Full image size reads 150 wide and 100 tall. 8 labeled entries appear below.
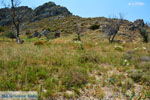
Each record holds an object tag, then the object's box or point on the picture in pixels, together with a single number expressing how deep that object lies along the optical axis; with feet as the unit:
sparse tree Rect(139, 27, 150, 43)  110.73
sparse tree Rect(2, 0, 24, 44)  86.22
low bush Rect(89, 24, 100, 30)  164.49
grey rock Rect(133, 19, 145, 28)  192.46
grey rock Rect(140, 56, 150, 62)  36.00
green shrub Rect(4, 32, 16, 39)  127.85
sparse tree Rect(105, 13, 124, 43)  102.40
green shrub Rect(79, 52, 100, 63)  33.33
